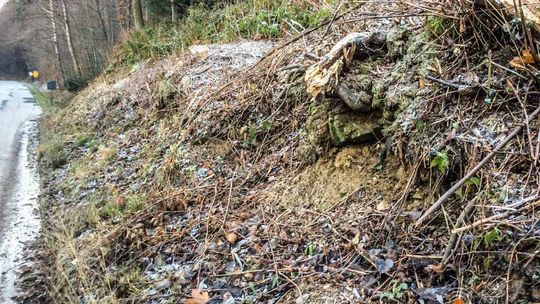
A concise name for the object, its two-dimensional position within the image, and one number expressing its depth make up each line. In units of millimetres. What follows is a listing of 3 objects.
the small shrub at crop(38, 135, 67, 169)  8672
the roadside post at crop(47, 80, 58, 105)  23703
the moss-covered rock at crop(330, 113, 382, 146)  3744
